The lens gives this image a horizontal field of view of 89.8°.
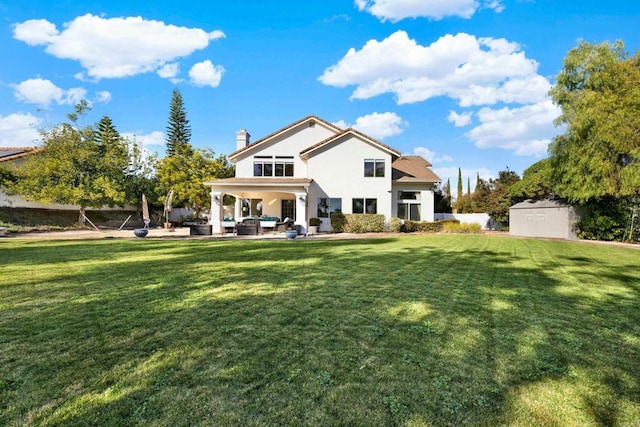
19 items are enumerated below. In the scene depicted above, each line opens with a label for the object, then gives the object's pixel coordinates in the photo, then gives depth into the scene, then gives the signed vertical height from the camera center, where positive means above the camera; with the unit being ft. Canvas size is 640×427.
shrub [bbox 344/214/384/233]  75.20 -2.56
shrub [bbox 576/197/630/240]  62.90 -1.87
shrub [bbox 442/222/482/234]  80.31 -4.20
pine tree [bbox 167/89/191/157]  179.93 +52.20
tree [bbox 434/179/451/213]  112.72 +3.00
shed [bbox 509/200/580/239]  70.59 -1.92
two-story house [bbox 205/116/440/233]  73.51 +9.10
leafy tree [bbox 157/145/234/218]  102.75 +13.34
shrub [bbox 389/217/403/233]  76.84 -3.15
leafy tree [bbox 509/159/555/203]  82.21 +6.51
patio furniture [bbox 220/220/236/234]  70.38 -2.46
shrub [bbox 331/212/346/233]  75.92 -2.06
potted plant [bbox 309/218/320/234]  74.09 -2.46
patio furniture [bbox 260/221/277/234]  70.47 -2.65
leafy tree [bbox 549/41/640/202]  56.29 +16.01
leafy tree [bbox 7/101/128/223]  79.15 +11.59
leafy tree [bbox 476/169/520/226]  95.61 +4.01
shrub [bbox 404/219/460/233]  79.15 -3.80
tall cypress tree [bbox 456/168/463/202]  150.71 +13.71
